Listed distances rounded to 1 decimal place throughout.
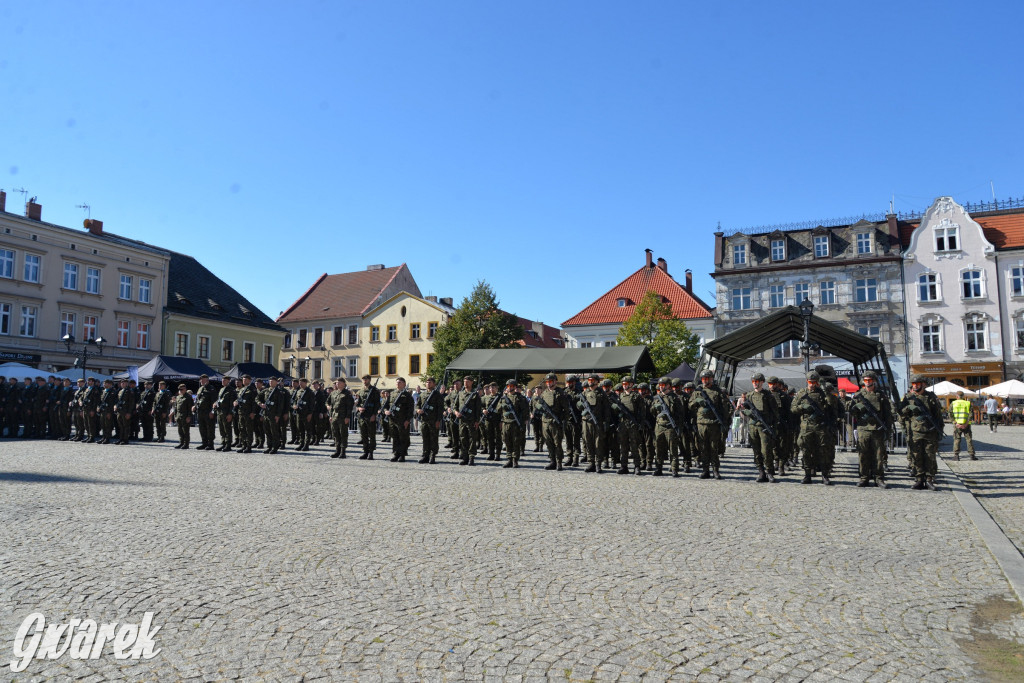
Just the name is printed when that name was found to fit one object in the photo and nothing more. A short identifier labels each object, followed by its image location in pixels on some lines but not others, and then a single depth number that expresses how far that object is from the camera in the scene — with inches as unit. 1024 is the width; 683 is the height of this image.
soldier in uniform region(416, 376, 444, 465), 589.9
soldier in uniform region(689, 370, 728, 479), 478.9
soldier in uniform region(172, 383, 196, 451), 707.4
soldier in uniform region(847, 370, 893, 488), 422.3
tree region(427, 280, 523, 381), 1788.9
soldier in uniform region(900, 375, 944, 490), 421.1
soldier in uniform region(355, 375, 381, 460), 617.3
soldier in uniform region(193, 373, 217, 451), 706.2
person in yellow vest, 633.3
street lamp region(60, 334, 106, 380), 1444.5
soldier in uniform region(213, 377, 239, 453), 697.6
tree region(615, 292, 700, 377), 1627.7
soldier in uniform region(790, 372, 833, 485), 442.0
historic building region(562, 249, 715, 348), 2011.6
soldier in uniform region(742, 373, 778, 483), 461.4
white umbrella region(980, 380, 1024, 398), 1135.0
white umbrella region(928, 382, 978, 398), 1067.3
